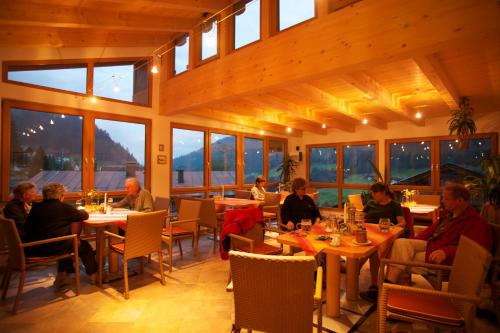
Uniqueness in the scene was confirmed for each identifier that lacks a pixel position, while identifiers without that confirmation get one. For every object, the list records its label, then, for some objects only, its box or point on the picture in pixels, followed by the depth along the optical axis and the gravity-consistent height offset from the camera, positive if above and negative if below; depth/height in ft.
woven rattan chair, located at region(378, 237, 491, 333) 5.66 -2.88
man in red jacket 8.04 -1.94
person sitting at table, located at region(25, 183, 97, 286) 9.82 -1.80
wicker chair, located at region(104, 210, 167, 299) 10.00 -2.46
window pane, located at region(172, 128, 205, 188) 21.25 +0.98
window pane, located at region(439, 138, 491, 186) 21.03 +0.84
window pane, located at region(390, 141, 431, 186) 23.20 +0.65
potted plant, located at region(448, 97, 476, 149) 16.31 +2.82
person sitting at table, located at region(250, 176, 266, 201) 20.93 -1.52
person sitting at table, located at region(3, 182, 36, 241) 10.54 -1.32
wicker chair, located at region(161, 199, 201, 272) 12.57 -2.67
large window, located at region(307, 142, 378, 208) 26.40 +0.15
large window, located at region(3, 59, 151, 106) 14.78 +5.34
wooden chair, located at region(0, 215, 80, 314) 8.95 -2.83
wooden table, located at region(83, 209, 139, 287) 10.66 -2.18
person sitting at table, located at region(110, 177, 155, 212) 14.06 -1.45
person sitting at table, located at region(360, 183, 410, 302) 10.55 -1.63
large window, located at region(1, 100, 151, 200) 14.43 +1.26
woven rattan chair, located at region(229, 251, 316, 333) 5.16 -2.26
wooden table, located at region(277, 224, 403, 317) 7.53 -2.10
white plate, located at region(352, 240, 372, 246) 7.84 -1.99
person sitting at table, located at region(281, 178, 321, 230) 12.14 -1.55
